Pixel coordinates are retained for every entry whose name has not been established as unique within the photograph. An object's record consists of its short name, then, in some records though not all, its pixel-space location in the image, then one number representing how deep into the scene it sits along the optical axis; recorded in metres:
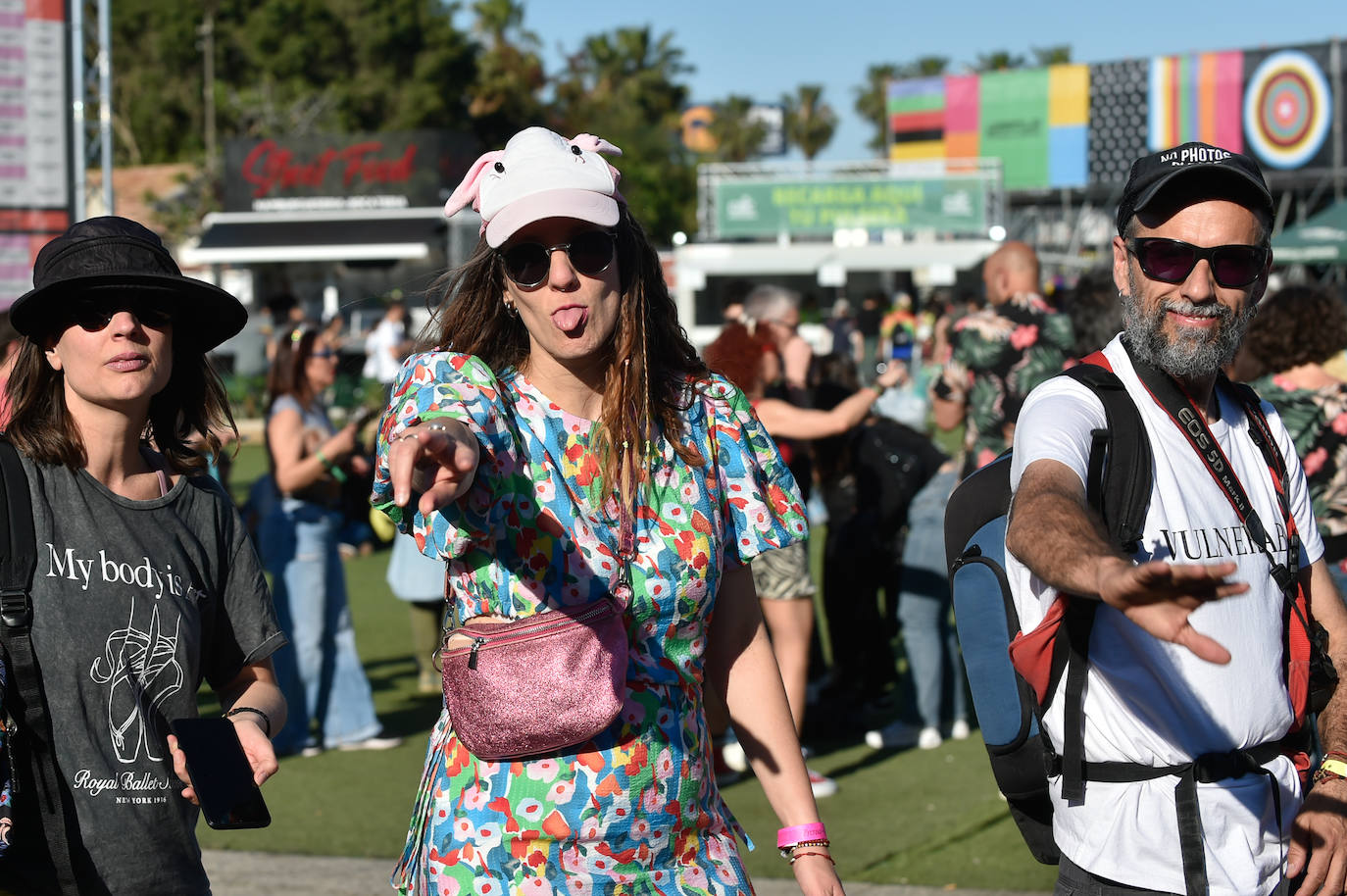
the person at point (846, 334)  24.92
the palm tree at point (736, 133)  87.88
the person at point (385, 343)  22.78
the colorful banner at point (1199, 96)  45.25
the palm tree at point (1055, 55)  85.81
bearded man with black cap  2.42
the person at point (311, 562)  7.01
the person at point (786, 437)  6.36
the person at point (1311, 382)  4.68
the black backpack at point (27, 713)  2.57
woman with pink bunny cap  2.43
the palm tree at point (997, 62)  82.25
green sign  34.28
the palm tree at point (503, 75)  63.74
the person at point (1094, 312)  5.46
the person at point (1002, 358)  6.57
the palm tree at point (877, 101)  90.75
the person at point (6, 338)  4.83
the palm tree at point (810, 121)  97.94
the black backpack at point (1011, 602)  2.43
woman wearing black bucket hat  2.62
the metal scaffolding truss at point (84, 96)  11.60
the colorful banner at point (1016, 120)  47.97
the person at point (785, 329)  7.12
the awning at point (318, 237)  35.22
